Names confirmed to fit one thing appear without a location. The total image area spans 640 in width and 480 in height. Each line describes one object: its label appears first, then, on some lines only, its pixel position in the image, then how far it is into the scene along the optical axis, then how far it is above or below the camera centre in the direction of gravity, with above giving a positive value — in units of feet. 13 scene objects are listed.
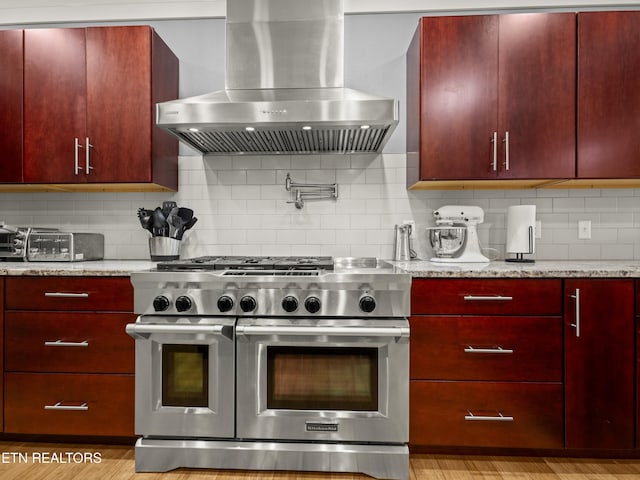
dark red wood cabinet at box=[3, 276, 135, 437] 6.36 -1.91
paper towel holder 7.44 -0.38
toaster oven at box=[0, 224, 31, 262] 7.55 -0.12
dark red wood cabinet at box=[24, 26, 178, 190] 7.43 +2.49
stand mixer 7.47 +0.05
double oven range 5.84 -2.01
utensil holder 7.86 -0.20
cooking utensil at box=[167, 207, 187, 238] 7.95 +0.33
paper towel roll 7.45 +0.16
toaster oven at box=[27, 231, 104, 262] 7.59 -0.18
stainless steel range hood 6.82 +3.08
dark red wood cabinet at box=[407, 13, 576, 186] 6.91 +2.48
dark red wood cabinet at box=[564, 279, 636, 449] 5.97 -1.88
